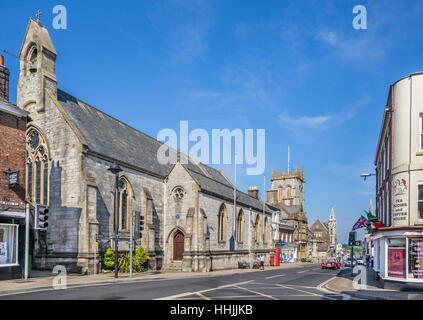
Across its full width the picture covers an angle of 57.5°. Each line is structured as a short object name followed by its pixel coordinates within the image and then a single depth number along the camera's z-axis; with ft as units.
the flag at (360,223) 82.73
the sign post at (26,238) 63.67
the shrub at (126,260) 88.38
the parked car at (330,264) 140.26
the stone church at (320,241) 320.37
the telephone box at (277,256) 169.27
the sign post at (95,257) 84.02
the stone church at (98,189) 87.71
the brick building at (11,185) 65.31
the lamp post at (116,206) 74.93
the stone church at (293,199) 268.82
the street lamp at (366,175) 85.56
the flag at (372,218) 72.02
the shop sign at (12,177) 65.87
